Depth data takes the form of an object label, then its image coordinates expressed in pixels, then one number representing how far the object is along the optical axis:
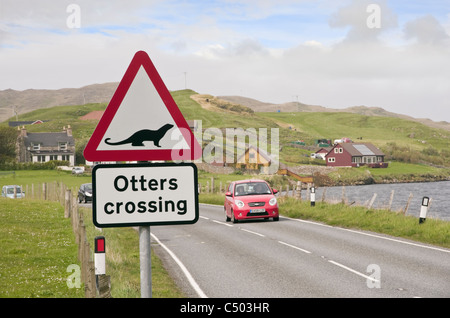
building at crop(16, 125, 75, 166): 114.12
